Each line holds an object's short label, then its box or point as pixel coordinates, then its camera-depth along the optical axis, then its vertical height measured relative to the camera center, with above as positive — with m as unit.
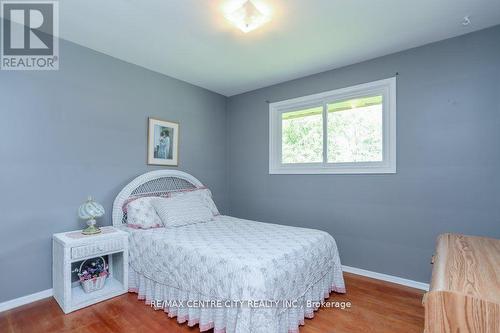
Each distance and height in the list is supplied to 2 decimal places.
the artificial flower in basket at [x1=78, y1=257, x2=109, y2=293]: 2.34 -1.04
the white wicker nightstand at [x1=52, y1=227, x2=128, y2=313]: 2.13 -0.89
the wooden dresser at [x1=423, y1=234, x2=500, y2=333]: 0.81 -0.45
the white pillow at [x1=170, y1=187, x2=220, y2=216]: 3.22 -0.37
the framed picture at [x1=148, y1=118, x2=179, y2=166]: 3.24 +0.33
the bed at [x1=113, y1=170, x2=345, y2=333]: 1.64 -0.81
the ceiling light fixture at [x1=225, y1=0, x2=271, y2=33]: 1.95 +1.23
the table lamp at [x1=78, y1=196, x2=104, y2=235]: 2.38 -0.46
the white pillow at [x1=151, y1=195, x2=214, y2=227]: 2.76 -0.51
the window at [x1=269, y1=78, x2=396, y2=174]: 2.86 +0.47
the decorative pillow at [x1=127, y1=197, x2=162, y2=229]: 2.68 -0.54
